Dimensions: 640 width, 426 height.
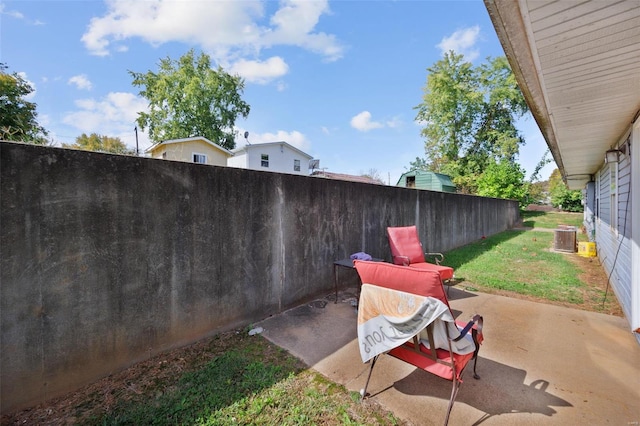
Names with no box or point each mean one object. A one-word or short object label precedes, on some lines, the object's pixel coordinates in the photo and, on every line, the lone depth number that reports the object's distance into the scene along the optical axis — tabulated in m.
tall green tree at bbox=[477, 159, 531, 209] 16.73
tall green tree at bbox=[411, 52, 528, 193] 20.59
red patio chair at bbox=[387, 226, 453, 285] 4.48
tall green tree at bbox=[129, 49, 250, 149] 23.33
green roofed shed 19.91
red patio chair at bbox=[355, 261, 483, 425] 1.72
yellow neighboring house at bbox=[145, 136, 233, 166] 15.50
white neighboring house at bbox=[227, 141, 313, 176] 18.67
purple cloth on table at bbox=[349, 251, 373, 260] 3.96
